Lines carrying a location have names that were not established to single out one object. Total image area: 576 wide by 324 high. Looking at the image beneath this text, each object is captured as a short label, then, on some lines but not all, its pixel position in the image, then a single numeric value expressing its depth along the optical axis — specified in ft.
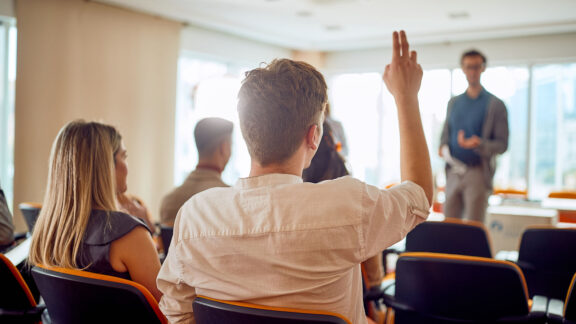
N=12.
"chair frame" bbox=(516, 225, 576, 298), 7.89
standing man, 13.21
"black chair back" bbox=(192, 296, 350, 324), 3.16
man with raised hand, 3.28
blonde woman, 5.10
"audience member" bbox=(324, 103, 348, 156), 9.40
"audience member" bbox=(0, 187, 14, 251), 7.37
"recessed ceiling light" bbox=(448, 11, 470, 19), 20.48
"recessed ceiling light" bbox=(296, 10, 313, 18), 20.97
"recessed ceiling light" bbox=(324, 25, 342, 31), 23.67
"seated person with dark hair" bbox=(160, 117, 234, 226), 9.32
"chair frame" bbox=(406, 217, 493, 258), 8.05
